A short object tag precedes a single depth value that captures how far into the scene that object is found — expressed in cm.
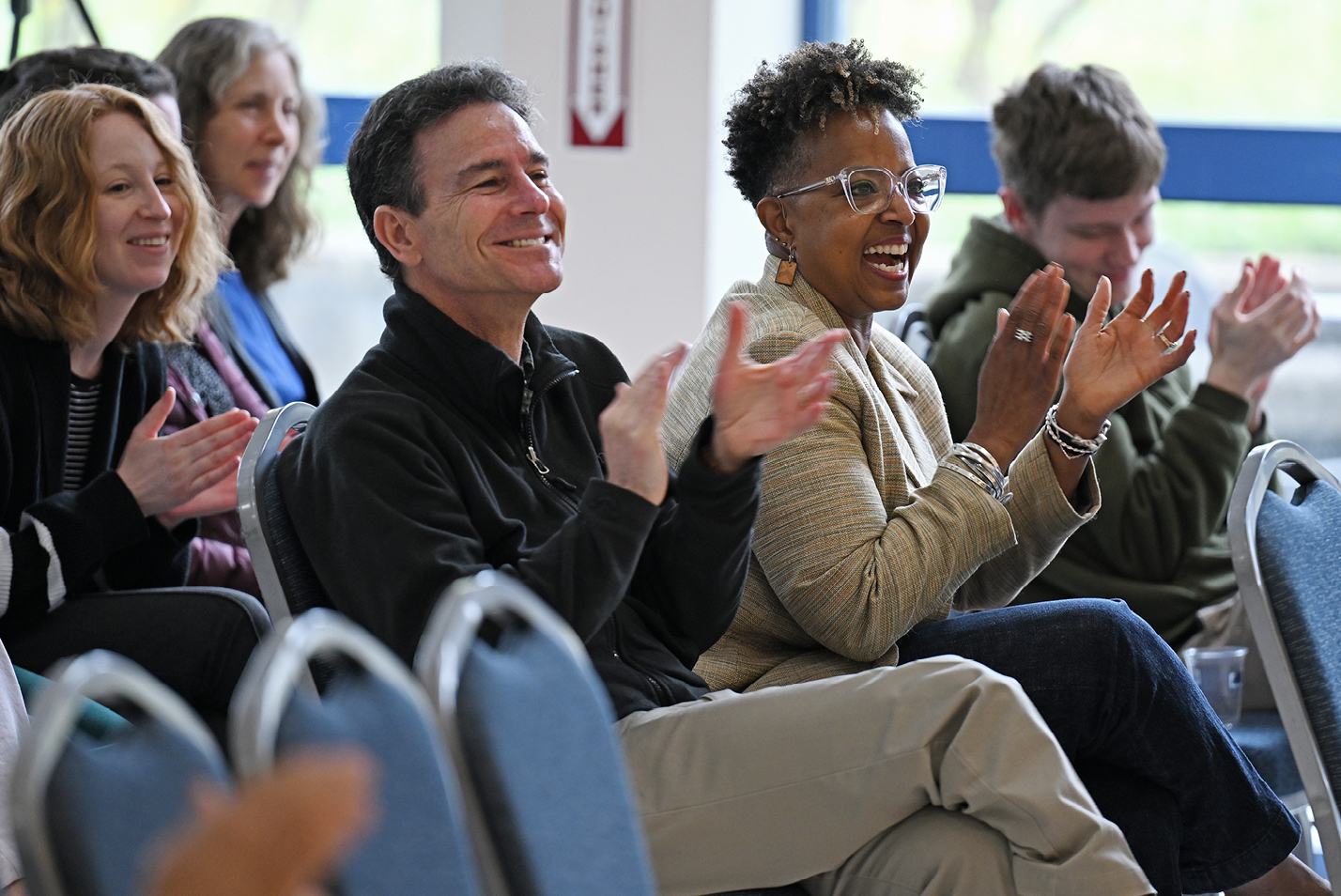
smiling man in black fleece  493
